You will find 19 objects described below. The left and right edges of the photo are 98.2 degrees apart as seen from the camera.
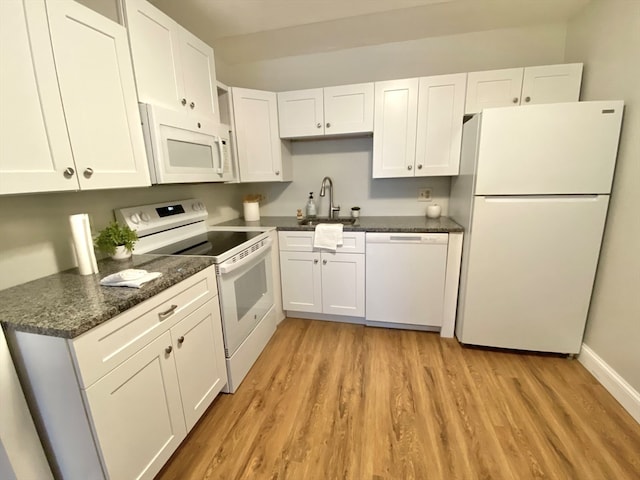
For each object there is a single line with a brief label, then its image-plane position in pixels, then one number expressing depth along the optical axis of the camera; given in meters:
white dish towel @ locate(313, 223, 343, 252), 2.30
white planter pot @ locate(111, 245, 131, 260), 1.51
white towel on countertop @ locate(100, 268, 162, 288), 1.15
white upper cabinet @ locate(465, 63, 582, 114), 2.00
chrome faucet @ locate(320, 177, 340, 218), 2.76
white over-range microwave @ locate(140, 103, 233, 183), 1.46
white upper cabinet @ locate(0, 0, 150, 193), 0.95
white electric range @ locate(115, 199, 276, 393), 1.67
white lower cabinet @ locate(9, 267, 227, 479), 0.91
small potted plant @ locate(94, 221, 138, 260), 1.44
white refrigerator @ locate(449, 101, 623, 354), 1.68
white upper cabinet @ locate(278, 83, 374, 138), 2.31
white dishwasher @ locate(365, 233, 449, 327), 2.17
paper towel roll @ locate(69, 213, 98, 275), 1.27
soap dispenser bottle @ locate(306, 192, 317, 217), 2.78
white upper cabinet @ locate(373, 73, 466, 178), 2.16
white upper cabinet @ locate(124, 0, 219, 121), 1.40
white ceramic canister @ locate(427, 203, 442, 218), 2.49
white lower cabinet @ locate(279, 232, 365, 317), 2.35
